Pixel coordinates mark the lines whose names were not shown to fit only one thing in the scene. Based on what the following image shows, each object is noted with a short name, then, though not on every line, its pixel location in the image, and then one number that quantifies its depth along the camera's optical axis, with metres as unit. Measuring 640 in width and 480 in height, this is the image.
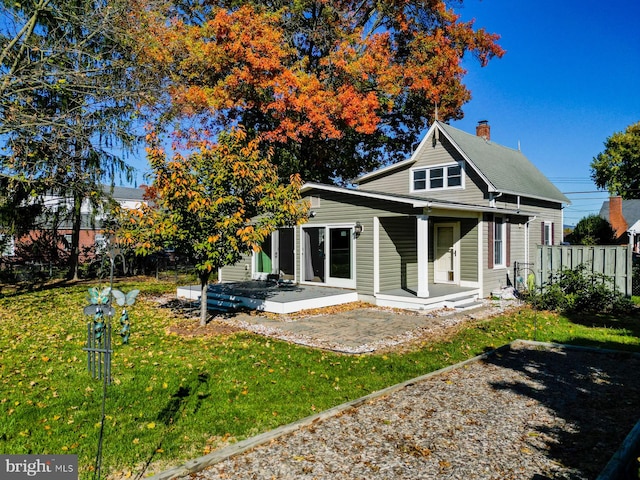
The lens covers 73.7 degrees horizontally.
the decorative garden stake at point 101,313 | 3.68
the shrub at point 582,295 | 11.80
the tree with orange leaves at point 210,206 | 8.62
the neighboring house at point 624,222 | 34.72
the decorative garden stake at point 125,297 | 3.57
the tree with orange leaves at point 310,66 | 18.50
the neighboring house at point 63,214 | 18.58
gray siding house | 13.23
